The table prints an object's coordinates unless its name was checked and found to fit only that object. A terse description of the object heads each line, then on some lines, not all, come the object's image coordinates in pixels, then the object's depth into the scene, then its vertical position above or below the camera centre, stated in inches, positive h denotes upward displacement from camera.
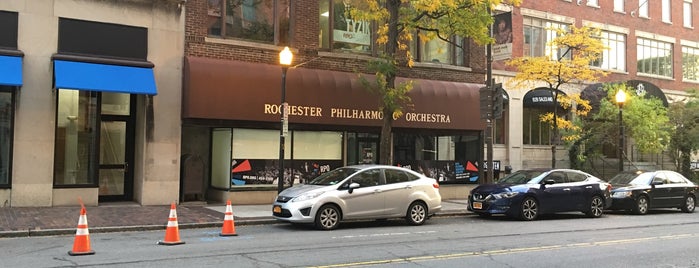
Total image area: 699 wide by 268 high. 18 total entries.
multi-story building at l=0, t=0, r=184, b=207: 556.7 +54.1
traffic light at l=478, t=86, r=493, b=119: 686.5 +67.4
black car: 693.3 -38.6
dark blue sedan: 577.3 -37.6
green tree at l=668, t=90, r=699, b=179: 1043.9 +52.2
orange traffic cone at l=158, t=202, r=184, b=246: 383.9 -54.4
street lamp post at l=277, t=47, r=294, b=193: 559.2 +40.0
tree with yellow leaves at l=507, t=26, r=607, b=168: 809.5 +136.5
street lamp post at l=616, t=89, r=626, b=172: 815.7 +51.4
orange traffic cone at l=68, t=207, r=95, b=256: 337.3 -52.5
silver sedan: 469.1 -36.0
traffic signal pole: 686.5 +44.1
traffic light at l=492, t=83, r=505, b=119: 677.3 +68.7
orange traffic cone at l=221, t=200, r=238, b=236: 434.9 -54.4
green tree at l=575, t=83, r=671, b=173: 974.4 +64.1
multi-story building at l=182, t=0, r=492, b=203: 639.1 +64.0
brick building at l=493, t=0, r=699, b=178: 1083.9 +236.5
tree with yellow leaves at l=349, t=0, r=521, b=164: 603.2 +144.4
